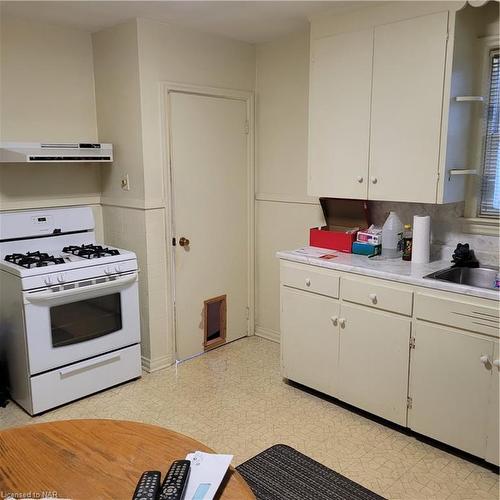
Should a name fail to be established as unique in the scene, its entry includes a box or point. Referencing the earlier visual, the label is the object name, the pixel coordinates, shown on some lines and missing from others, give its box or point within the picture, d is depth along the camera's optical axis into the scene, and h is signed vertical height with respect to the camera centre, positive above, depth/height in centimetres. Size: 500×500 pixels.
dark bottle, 290 -42
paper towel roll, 280 -37
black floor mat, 225 -146
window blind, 271 +13
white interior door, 353 -23
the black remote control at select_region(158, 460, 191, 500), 117 -76
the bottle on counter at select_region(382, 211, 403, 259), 298 -38
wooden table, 125 -79
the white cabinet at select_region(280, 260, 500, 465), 235 -96
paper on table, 121 -78
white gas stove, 286 -83
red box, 316 -33
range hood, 294 +15
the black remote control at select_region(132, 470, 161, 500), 117 -76
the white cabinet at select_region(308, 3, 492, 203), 256 +38
